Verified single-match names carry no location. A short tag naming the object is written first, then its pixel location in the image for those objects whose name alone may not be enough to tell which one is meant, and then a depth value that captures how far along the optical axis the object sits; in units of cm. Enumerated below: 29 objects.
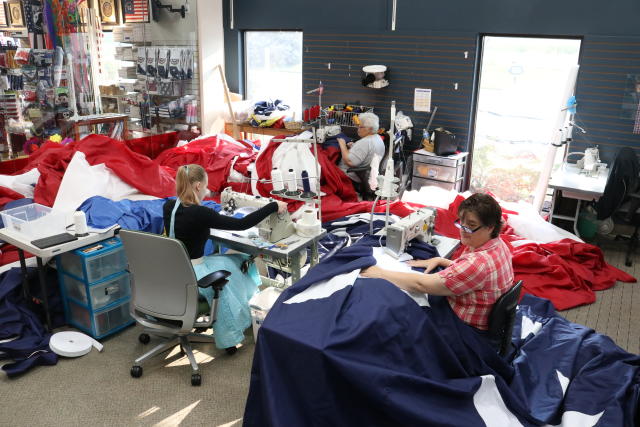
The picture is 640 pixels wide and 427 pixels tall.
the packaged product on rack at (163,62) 633
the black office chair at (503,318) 224
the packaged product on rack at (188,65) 650
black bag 542
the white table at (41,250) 300
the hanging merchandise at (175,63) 639
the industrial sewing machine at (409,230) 264
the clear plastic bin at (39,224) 318
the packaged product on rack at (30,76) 504
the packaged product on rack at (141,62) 619
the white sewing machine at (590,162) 475
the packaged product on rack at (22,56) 495
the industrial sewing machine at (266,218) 307
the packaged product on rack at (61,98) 536
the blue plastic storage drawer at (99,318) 321
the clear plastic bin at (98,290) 317
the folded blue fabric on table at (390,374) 195
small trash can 298
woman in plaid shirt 220
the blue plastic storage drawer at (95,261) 311
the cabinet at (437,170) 547
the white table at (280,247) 302
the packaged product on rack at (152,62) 626
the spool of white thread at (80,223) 318
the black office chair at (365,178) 515
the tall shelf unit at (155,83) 609
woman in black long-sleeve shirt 286
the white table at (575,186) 441
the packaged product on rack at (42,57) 510
